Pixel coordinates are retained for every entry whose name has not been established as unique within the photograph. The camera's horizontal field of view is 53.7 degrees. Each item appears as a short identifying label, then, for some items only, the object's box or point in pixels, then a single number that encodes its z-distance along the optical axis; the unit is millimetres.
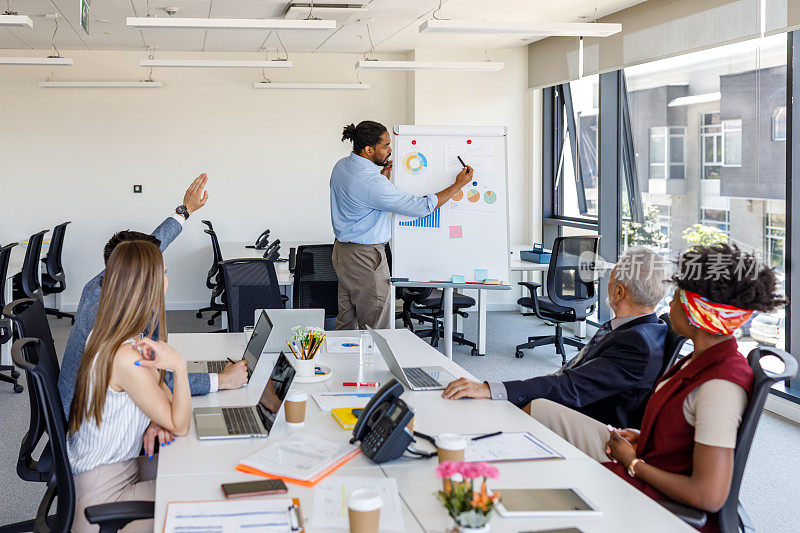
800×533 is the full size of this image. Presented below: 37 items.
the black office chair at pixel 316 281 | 5527
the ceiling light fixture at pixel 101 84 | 8148
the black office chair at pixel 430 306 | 6797
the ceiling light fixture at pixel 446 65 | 7117
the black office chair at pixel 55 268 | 7668
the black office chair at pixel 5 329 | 5469
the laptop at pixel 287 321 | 3348
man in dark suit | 2736
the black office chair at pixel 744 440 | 1972
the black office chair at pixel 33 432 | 2654
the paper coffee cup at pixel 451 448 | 1965
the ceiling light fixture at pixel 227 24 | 5031
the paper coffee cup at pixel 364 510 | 1539
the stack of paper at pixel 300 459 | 2037
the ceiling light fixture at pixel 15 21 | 5035
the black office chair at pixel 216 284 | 7134
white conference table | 1770
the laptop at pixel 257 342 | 2961
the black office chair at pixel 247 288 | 4492
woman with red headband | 1974
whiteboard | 5156
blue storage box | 7504
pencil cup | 3053
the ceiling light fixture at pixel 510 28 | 5145
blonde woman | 2203
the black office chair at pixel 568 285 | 6492
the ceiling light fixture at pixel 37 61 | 6781
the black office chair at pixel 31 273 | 6688
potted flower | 1444
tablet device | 1793
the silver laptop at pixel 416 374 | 2830
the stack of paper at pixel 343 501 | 1746
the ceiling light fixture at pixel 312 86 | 8219
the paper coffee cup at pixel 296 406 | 2451
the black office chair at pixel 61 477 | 1940
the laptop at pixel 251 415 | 2391
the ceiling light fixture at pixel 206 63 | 6898
